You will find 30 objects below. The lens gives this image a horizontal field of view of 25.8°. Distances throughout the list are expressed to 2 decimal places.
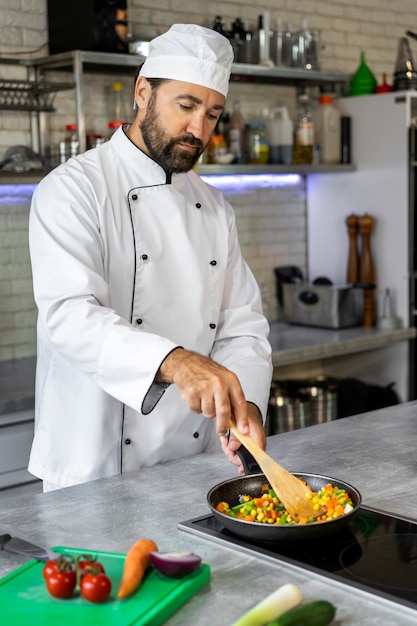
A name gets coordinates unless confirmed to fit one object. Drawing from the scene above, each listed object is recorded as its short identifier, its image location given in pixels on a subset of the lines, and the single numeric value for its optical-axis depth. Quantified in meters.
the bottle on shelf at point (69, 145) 3.96
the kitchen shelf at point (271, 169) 4.30
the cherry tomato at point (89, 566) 1.40
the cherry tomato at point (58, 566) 1.41
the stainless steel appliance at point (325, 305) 4.85
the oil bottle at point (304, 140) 4.87
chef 2.31
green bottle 5.07
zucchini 1.31
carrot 1.41
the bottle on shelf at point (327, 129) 4.95
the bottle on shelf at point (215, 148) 4.50
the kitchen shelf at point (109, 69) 3.82
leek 1.31
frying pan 1.59
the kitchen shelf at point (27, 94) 3.83
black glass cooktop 1.47
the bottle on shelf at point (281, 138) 4.77
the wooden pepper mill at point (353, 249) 5.03
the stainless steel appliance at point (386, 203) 4.80
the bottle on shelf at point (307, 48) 4.80
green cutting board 1.35
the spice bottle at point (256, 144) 4.69
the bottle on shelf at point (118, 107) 4.25
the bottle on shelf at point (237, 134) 4.60
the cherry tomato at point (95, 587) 1.37
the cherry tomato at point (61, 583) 1.39
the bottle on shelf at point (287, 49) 4.75
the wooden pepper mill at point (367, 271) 4.92
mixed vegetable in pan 1.68
